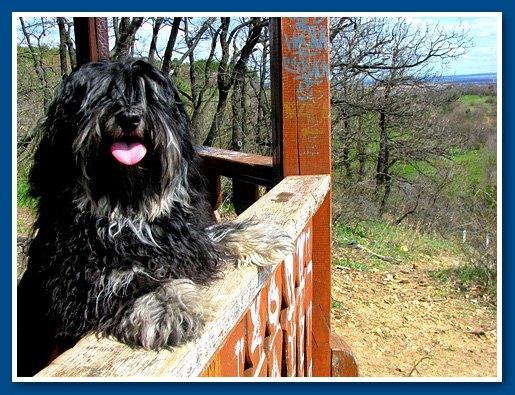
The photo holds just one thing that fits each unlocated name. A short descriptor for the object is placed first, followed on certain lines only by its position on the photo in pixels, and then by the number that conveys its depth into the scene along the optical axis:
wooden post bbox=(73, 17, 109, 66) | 2.45
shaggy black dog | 1.59
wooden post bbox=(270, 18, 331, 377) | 2.58
